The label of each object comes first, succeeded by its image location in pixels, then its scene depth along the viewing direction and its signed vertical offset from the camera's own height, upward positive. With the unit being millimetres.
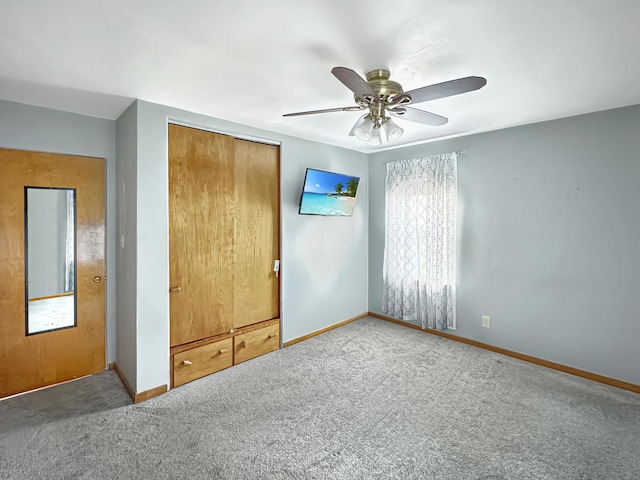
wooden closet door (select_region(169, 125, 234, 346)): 2781 +43
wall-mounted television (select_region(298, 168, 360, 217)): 3592 +538
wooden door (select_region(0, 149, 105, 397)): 2564 -363
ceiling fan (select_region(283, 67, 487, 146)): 1634 +840
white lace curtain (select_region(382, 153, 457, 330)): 3752 -47
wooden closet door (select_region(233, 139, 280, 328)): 3221 +59
